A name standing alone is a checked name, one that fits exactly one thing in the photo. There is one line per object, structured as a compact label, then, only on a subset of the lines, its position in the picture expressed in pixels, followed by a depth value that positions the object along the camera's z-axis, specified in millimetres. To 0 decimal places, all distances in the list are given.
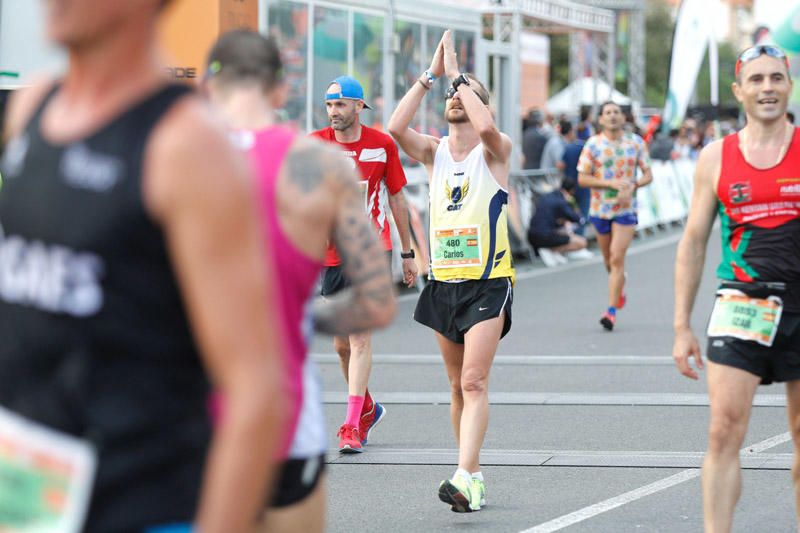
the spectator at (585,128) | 29609
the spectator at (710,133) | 38550
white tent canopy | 46341
